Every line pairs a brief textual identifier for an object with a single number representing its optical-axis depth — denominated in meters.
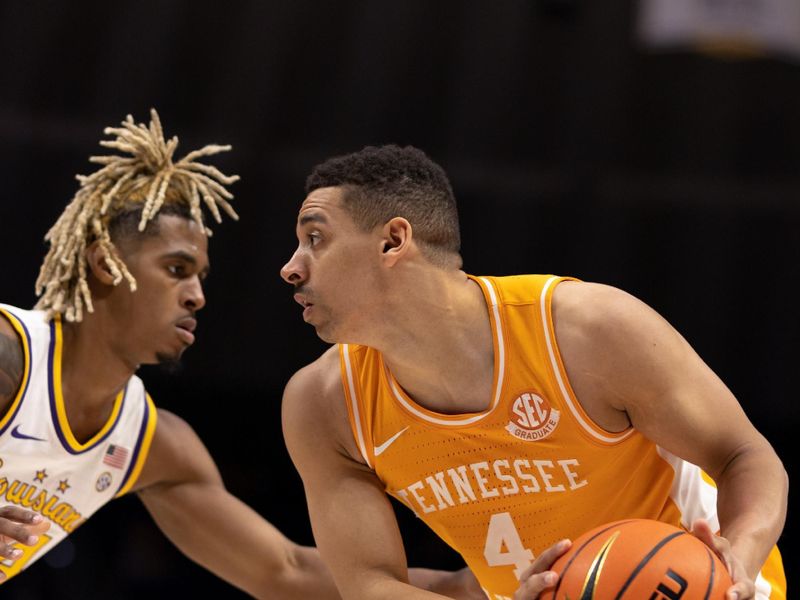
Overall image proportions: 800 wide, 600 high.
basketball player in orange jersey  5.64
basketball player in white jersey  7.27
